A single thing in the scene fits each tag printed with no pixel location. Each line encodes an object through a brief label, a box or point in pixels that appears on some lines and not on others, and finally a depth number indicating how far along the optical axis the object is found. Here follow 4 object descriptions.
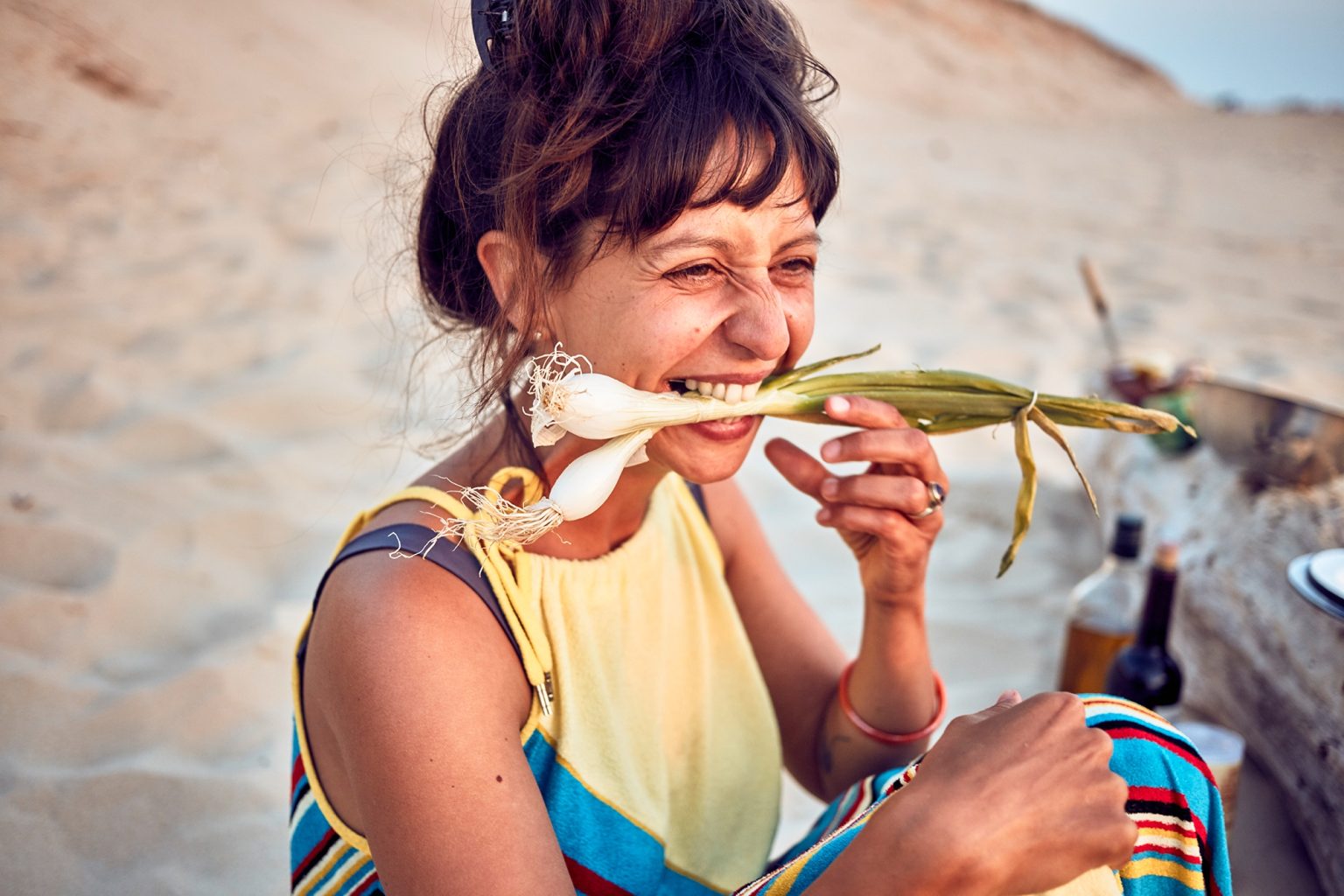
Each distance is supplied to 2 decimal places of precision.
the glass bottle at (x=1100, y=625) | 1.07
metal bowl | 1.04
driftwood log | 0.92
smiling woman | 0.63
